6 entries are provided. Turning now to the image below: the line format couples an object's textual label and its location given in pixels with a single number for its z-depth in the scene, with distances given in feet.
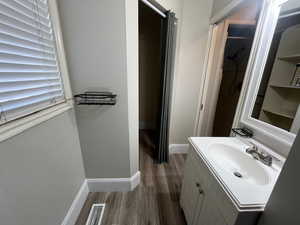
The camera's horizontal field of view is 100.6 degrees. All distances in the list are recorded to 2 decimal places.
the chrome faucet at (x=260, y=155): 2.70
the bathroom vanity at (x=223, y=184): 1.88
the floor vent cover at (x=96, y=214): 3.92
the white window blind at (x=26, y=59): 2.01
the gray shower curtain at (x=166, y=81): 4.79
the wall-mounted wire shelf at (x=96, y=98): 3.50
